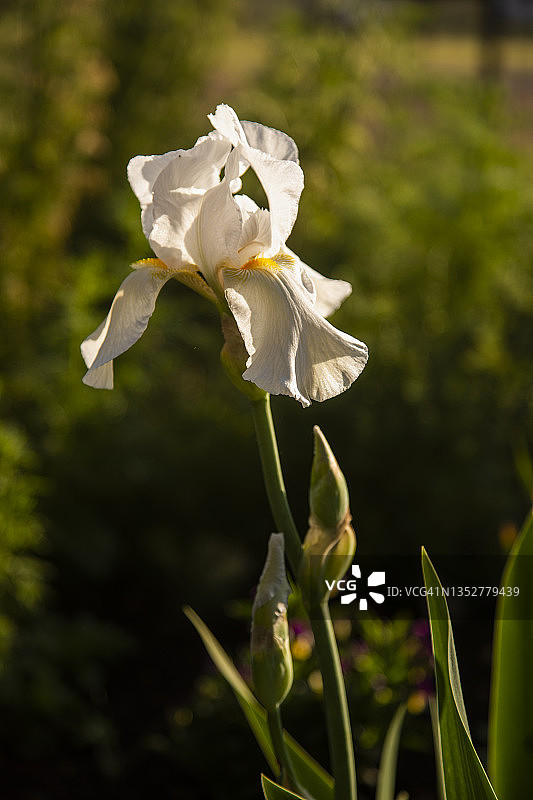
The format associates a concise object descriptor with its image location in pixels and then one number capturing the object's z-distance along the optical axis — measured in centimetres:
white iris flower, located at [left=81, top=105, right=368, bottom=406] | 140
